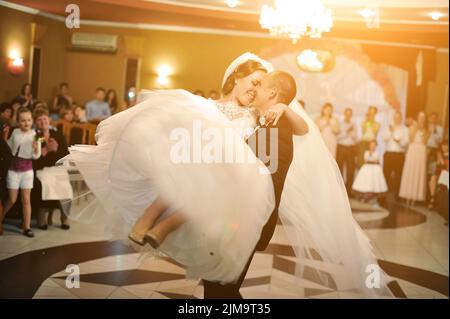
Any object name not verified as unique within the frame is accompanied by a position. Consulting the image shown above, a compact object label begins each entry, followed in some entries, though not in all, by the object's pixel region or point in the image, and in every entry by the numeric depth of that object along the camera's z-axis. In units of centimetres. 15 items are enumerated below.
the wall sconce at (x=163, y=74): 968
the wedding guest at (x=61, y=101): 784
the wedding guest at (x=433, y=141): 856
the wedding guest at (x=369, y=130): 859
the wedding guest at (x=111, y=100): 845
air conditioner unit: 983
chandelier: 651
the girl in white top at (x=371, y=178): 804
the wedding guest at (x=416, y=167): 831
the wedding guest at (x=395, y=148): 848
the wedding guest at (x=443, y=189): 682
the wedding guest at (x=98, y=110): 627
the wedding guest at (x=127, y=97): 992
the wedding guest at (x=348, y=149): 830
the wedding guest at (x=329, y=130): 692
